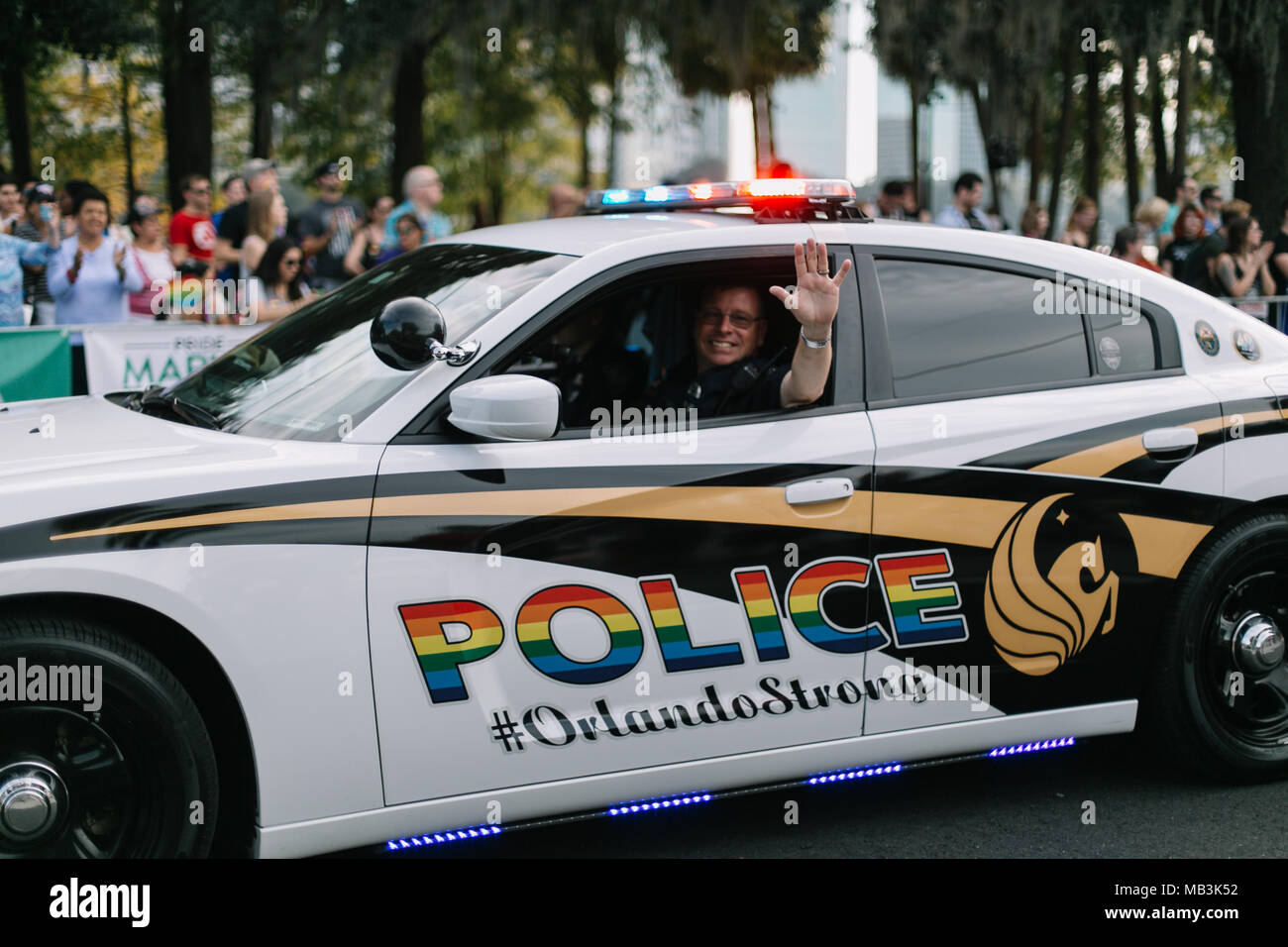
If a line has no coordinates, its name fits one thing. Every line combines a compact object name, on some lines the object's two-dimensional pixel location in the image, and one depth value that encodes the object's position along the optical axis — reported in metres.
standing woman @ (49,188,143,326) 8.10
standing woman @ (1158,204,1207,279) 11.91
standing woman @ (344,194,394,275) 9.09
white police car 3.04
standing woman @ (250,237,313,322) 7.93
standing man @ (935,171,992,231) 9.97
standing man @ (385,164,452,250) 9.37
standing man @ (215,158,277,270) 8.57
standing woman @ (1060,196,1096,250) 12.20
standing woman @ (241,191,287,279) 8.33
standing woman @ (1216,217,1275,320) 10.31
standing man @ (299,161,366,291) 9.21
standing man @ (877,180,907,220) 11.68
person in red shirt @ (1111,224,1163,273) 10.21
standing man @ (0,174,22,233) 9.55
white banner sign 7.46
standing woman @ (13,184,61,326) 8.53
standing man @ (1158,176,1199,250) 13.63
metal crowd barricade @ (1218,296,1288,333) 9.48
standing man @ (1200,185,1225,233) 14.94
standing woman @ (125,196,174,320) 8.45
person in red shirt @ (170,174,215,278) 9.43
